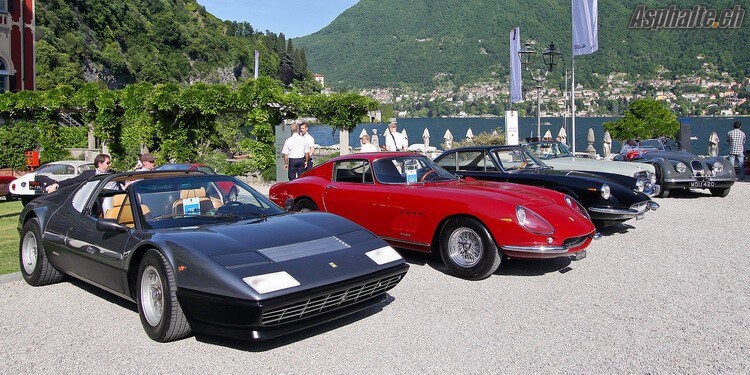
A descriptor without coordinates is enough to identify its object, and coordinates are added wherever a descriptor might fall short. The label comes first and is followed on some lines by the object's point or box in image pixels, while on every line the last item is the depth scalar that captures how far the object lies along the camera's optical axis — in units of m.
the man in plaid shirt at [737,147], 17.72
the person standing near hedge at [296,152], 12.62
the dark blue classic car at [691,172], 12.99
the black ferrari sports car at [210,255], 3.90
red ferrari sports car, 5.96
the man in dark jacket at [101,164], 8.45
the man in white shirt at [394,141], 12.95
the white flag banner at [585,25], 19.11
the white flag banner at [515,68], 23.56
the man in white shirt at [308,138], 12.75
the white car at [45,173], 12.62
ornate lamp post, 23.03
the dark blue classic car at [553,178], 8.41
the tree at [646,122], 30.53
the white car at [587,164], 10.59
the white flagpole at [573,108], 21.31
